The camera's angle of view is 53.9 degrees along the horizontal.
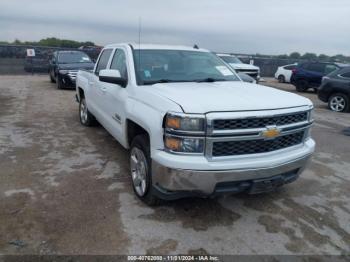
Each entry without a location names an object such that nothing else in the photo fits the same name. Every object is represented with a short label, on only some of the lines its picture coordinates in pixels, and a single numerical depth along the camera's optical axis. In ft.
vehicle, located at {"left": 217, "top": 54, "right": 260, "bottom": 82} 51.26
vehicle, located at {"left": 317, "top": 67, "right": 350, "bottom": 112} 37.92
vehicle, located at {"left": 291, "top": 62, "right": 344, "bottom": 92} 56.44
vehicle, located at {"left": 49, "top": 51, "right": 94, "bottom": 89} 46.14
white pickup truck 10.57
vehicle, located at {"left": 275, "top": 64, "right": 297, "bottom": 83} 74.43
